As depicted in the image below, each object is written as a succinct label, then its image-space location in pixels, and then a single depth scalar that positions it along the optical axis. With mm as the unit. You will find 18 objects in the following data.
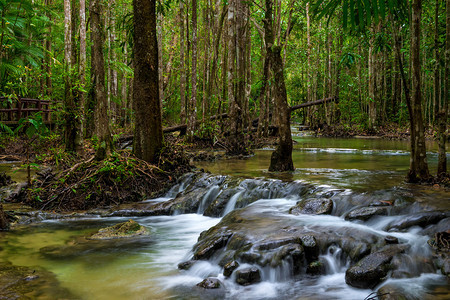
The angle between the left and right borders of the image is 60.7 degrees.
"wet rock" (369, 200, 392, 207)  6188
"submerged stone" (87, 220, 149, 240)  6557
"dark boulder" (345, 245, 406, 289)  4422
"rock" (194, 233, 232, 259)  5492
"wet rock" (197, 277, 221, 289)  4707
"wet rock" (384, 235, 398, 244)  4973
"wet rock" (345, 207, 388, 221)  6008
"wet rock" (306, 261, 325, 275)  4891
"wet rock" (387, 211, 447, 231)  5359
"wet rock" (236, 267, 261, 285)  4777
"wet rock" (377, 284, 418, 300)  3883
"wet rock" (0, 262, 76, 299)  4328
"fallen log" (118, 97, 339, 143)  15625
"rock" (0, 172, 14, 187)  8938
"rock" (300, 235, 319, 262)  5037
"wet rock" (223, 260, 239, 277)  4931
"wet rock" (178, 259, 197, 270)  5464
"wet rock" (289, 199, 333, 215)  6605
